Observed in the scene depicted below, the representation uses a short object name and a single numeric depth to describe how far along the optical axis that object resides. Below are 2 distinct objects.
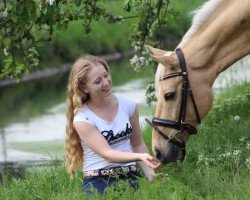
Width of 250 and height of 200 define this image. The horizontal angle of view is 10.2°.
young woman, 10.52
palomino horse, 10.95
